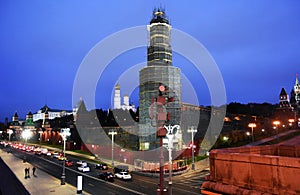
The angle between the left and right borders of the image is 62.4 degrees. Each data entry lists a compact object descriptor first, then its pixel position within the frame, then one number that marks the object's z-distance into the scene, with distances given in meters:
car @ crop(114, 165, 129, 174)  46.28
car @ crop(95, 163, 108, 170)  46.34
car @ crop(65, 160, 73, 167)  52.22
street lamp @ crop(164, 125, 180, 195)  32.15
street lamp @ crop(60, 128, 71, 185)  31.77
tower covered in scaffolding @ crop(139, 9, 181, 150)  64.31
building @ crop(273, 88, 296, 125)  91.57
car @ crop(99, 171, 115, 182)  34.86
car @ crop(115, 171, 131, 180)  35.50
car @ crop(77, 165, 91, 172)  44.25
